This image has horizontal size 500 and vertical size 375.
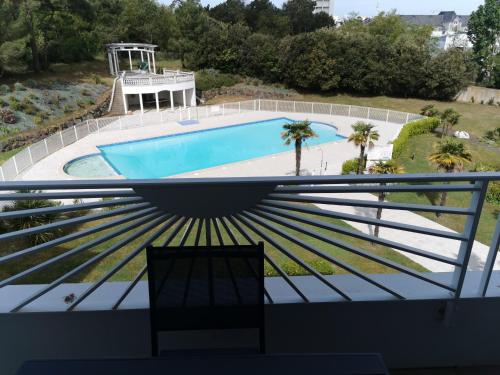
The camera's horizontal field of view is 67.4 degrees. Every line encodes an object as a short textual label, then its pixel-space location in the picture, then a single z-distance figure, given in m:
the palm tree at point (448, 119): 18.23
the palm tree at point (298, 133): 12.28
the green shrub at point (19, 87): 18.94
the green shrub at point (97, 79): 23.11
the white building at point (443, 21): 77.72
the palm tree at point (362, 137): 12.38
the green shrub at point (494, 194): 11.51
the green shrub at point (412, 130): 14.97
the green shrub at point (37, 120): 17.02
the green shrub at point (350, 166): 12.79
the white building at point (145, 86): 20.19
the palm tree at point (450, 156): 10.64
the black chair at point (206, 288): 1.47
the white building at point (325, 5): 82.31
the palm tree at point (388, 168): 9.82
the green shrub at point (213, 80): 25.05
